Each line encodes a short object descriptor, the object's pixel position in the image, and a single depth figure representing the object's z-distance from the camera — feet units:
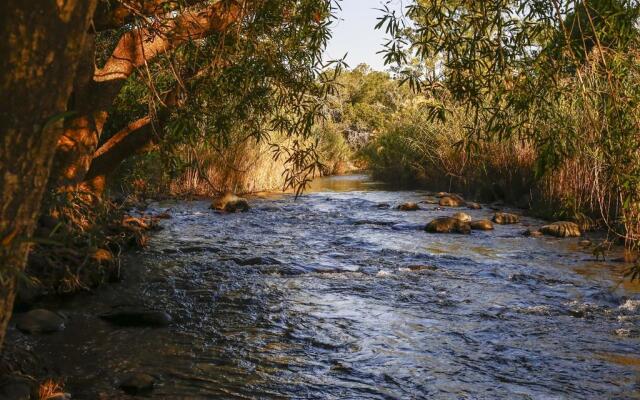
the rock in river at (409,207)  53.64
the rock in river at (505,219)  45.51
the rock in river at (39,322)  19.17
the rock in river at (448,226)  41.60
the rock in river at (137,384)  15.19
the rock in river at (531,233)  39.68
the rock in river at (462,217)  43.14
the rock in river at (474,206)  54.12
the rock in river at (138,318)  20.66
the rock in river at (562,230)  39.29
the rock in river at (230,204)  50.96
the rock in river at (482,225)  42.47
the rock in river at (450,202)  56.39
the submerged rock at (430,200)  58.44
